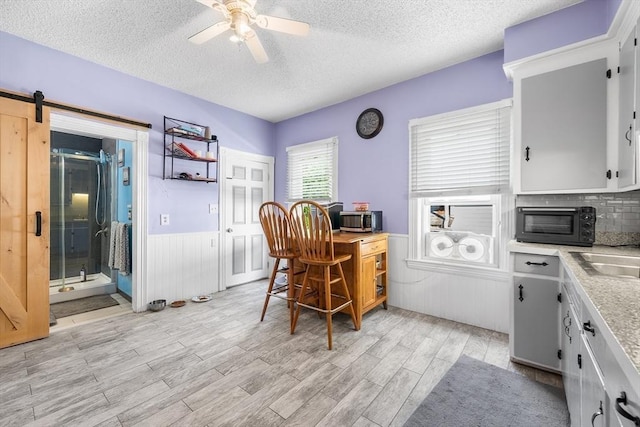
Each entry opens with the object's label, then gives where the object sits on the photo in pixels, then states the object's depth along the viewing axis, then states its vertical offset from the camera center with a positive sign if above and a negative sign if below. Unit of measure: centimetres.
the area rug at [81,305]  322 -116
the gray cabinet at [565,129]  193 +61
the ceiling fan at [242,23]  175 +124
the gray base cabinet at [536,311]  189 -68
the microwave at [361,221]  312 -10
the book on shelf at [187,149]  344 +76
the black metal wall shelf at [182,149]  341 +77
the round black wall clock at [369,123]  345 +111
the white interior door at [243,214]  405 -4
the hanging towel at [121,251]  360 -52
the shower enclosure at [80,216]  411 -9
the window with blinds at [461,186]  267 +26
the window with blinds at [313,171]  393 +61
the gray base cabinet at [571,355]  129 -74
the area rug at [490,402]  155 -113
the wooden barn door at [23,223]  236 -12
